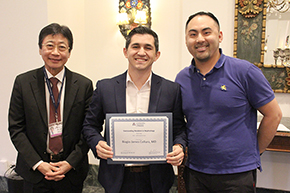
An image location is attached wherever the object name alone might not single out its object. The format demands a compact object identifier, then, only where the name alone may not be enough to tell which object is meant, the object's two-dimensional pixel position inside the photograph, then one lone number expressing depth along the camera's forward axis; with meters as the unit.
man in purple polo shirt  1.62
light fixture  3.34
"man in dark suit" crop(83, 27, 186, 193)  1.65
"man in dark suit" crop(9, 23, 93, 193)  1.77
